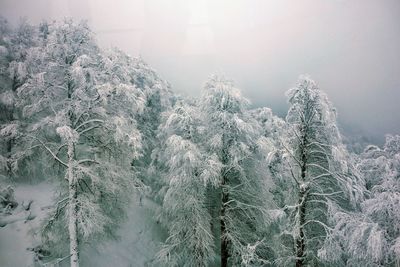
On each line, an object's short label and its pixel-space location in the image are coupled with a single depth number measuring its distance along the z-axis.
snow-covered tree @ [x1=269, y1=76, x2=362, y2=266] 10.08
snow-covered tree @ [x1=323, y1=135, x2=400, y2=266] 7.77
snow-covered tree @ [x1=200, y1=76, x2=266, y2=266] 11.63
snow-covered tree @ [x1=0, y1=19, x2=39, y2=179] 9.97
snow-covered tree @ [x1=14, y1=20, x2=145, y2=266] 9.62
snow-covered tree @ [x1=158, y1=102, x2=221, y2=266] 11.41
